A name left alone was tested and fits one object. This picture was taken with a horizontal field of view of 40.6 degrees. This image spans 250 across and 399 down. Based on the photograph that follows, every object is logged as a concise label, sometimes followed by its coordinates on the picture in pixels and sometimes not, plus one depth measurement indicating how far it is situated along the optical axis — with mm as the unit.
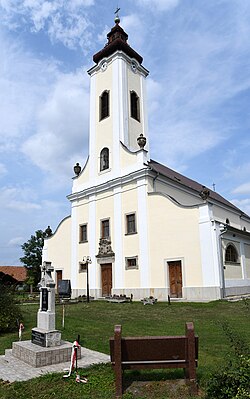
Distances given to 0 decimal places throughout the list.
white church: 19391
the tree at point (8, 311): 11195
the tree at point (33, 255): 44525
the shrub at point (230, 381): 4059
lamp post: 23516
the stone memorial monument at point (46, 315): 7556
